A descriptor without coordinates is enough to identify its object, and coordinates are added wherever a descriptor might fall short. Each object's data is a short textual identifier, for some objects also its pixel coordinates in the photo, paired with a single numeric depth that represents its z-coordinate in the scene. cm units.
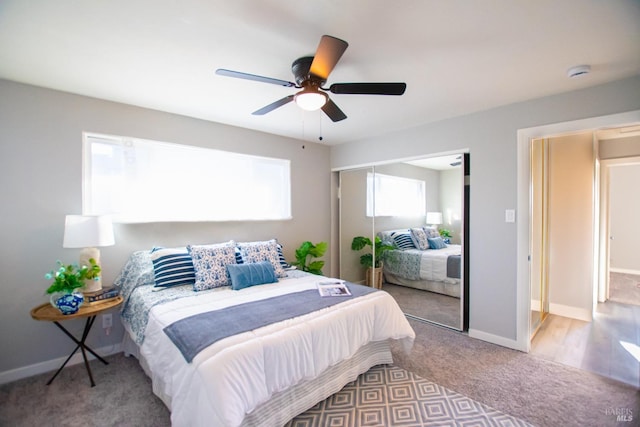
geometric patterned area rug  181
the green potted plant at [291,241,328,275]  389
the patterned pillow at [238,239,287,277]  298
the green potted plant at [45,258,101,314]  212
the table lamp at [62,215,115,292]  222
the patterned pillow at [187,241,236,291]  257
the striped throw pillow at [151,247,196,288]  254
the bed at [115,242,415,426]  145
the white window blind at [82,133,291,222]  273
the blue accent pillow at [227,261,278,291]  262
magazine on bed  236
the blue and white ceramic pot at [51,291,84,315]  211
